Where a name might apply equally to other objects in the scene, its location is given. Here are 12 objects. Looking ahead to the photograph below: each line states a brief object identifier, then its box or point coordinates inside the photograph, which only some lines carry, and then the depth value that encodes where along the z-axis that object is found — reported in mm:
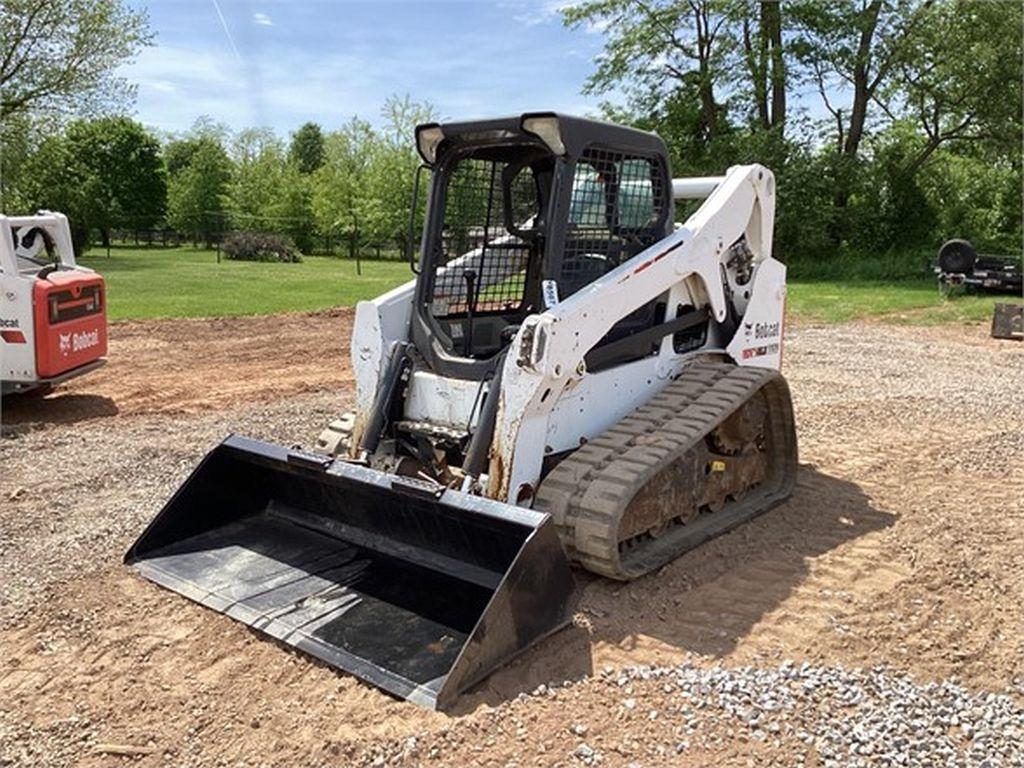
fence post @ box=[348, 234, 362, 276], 47000
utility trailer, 18688
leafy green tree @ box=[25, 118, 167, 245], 44750
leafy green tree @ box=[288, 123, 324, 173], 90750
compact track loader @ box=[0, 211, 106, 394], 7824
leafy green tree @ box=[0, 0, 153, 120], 29031
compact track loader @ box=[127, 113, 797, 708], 3809
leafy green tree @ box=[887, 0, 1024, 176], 23469
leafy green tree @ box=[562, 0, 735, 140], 27734
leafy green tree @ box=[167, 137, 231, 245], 54688
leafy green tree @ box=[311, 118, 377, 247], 47844
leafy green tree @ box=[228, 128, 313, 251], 50656
